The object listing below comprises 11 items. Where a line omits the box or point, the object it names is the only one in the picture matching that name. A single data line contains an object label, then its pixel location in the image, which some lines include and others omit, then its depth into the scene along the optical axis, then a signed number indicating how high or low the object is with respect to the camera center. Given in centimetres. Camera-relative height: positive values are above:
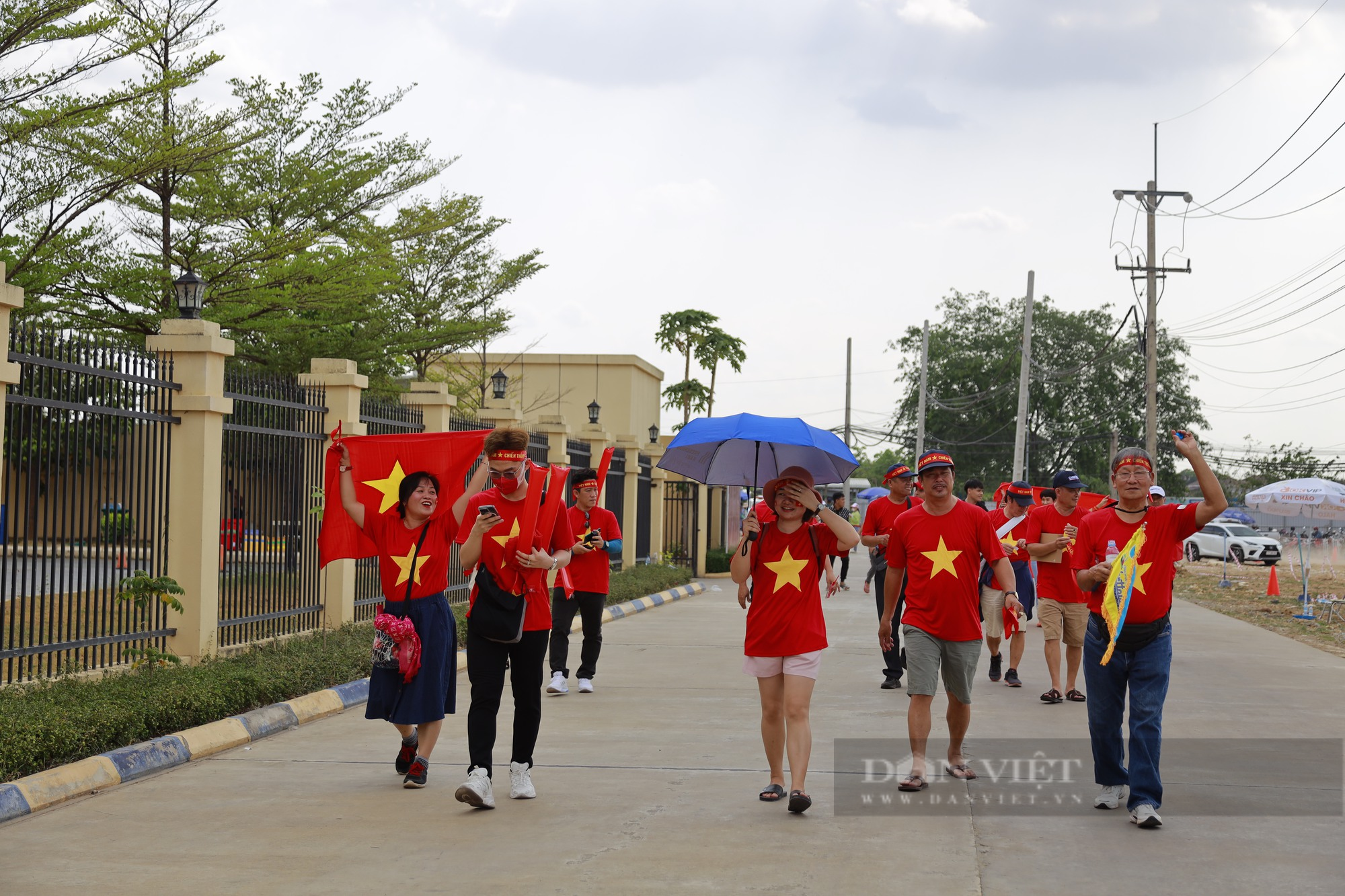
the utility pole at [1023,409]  3956 +234
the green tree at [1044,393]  6253 +456
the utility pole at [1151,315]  3381 +463
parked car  4453 -203
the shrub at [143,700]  701 -151
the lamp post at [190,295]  1059 +144
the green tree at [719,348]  4581 +463
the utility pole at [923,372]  5097 +438
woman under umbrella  664 -66
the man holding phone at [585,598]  1086 -106
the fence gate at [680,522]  3039 -112
